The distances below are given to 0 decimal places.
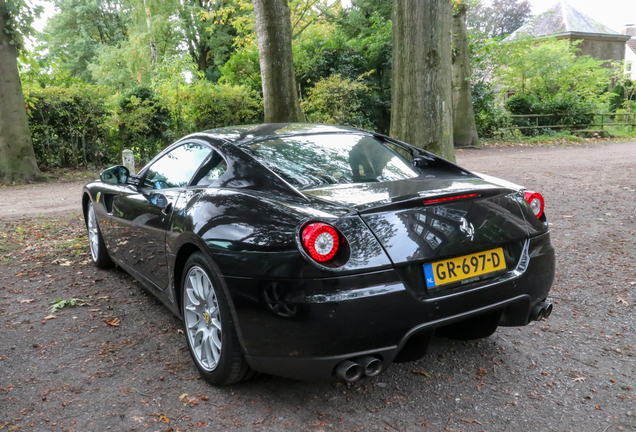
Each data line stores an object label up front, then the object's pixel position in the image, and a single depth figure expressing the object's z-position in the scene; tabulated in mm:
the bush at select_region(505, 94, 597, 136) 24984
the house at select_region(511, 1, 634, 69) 43688
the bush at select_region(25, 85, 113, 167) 13961
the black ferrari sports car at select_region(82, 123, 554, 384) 2322
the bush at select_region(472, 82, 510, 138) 22047
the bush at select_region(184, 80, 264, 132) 15945
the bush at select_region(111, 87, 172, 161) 15363
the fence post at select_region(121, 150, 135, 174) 10609
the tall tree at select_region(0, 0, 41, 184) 11836
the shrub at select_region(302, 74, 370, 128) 17872
